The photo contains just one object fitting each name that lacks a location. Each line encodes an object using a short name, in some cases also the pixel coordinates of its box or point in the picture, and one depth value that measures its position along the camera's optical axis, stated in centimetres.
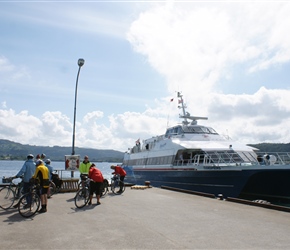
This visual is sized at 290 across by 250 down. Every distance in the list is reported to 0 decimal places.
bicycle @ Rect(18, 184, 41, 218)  936
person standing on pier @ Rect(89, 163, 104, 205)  1193
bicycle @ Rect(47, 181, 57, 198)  1421
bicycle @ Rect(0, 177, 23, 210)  1087
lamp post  1875
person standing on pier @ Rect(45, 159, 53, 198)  1421
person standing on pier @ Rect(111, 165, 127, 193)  1658
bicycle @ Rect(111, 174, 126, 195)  1620
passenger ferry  1838
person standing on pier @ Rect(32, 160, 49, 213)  1002
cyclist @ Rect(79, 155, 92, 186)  1494
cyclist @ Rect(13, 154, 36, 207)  1098
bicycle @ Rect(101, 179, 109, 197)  1525
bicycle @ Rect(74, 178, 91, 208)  1139
